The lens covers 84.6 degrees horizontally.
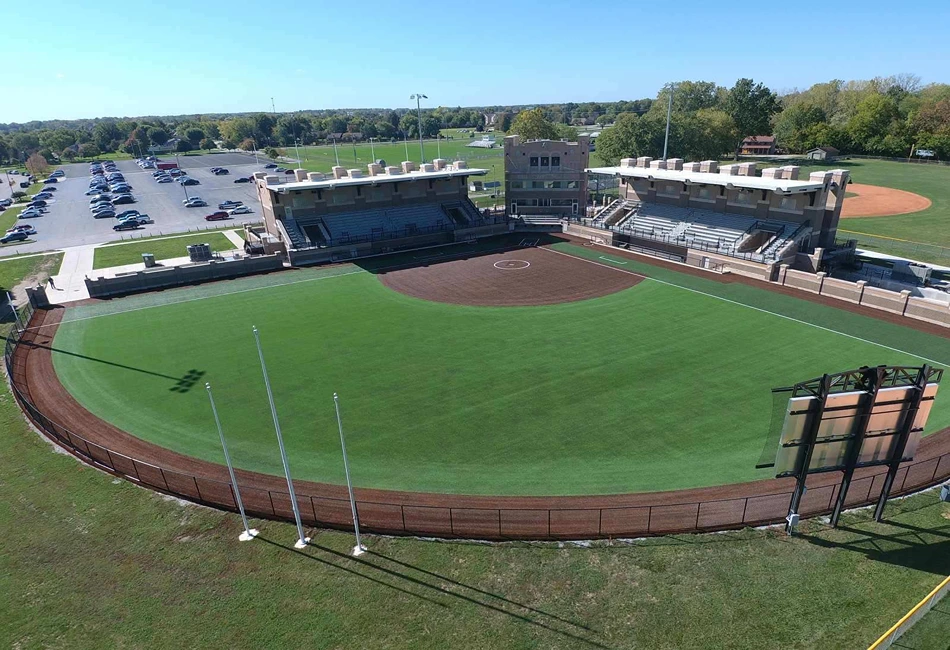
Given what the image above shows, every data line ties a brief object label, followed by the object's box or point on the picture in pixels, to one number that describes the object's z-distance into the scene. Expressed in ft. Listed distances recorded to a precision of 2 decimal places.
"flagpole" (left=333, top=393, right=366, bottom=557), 58.34
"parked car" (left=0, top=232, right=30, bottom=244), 221.05
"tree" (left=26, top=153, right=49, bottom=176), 465.84
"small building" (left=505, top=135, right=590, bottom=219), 218.38
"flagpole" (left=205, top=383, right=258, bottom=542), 61.11
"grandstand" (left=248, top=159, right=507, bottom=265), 182.39
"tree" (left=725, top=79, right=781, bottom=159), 423.64
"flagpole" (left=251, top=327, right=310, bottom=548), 57.21
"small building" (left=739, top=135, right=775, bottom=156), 484.74
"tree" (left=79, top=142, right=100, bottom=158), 636.89
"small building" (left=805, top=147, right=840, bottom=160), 417.49
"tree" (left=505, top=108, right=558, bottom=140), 412.36
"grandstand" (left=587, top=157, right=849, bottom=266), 154.40
